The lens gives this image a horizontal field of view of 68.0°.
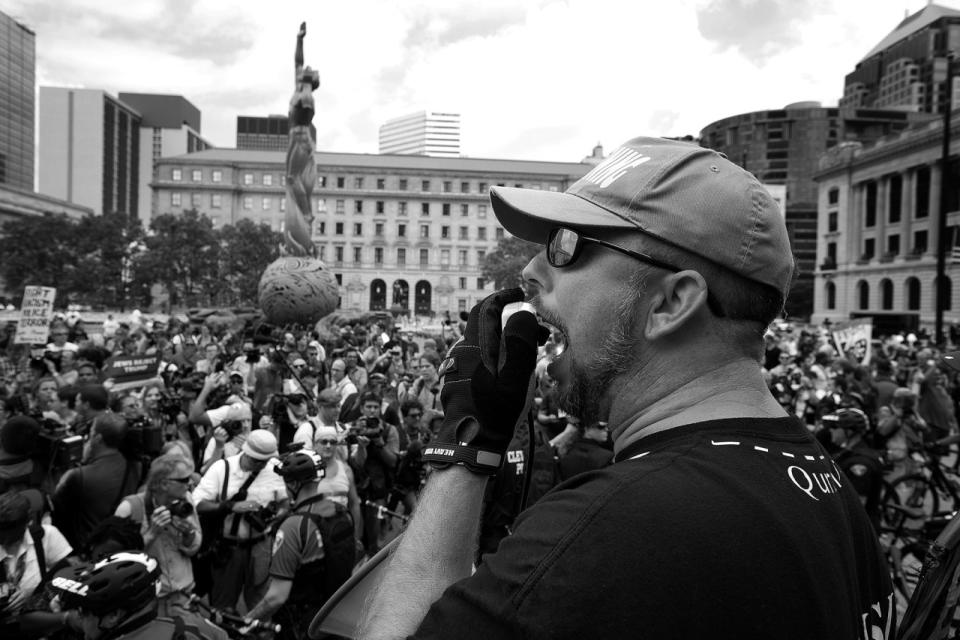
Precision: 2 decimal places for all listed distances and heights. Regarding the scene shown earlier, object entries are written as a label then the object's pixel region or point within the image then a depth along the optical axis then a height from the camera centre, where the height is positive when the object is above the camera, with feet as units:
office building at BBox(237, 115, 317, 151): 526.16 +135.19
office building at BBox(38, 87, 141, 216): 491.72 +111.75
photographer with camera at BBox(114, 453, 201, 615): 12.55 -4.01
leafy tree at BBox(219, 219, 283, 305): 201.16 +14.99
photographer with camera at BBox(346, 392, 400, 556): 20.13 -4.45
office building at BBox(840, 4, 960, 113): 305.94 +122.34
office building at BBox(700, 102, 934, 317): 287.69 +78.21
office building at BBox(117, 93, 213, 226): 568.41 +144.88
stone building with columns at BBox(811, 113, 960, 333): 166.91 +25.57
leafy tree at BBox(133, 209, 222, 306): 184.14 +13.61
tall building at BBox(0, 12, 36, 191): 382.83 +114.66
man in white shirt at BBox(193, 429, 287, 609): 14.98 -4.28
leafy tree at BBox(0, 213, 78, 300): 177.78 +13.10
